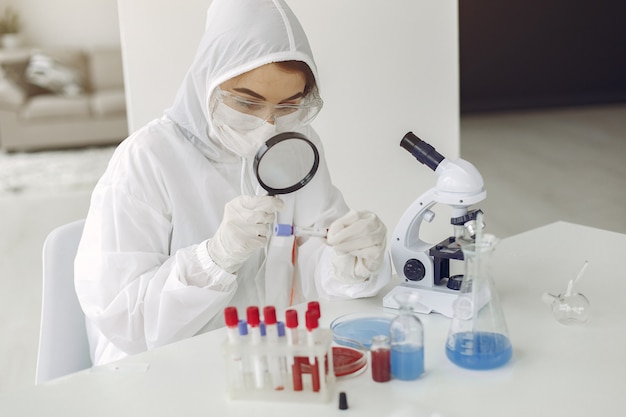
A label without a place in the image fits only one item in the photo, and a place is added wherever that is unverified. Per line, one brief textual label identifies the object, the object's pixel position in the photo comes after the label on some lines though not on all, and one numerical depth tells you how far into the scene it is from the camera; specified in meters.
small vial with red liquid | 1.21
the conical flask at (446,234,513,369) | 1.23
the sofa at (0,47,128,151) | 7.18
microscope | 1.42
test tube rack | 1.16
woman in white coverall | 1.52
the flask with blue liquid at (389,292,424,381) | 1.21
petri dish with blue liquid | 1.36
